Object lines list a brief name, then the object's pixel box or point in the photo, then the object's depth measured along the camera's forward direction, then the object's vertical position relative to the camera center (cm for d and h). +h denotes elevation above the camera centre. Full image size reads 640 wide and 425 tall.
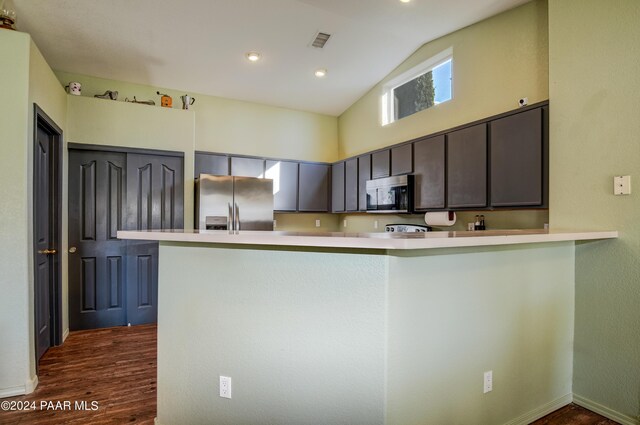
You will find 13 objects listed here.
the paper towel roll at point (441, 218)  347 -7
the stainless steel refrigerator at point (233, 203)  396 +11
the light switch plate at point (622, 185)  205 +16
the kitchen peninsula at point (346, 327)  150 -57
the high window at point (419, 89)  386 +156
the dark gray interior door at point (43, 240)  268 -24
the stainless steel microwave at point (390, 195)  375 +21
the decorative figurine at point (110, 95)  386 +136
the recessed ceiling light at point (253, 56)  391 +184
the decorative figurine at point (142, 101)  398 +134
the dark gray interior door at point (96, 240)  364 -31
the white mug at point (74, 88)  367 +136
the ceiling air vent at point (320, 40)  365 +192
